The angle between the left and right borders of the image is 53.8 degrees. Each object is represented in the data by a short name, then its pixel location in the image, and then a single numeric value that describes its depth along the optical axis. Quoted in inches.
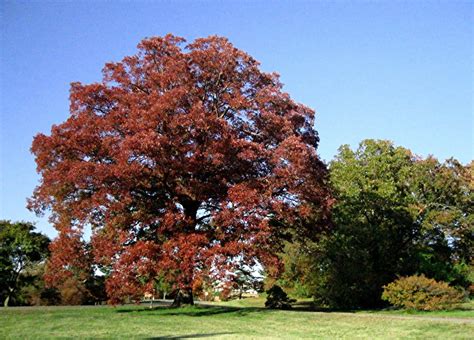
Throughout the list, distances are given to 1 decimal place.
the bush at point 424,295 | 803.4
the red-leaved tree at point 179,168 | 699.4
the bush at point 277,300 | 967.0
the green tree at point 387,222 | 1120.2
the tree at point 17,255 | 1369.3
